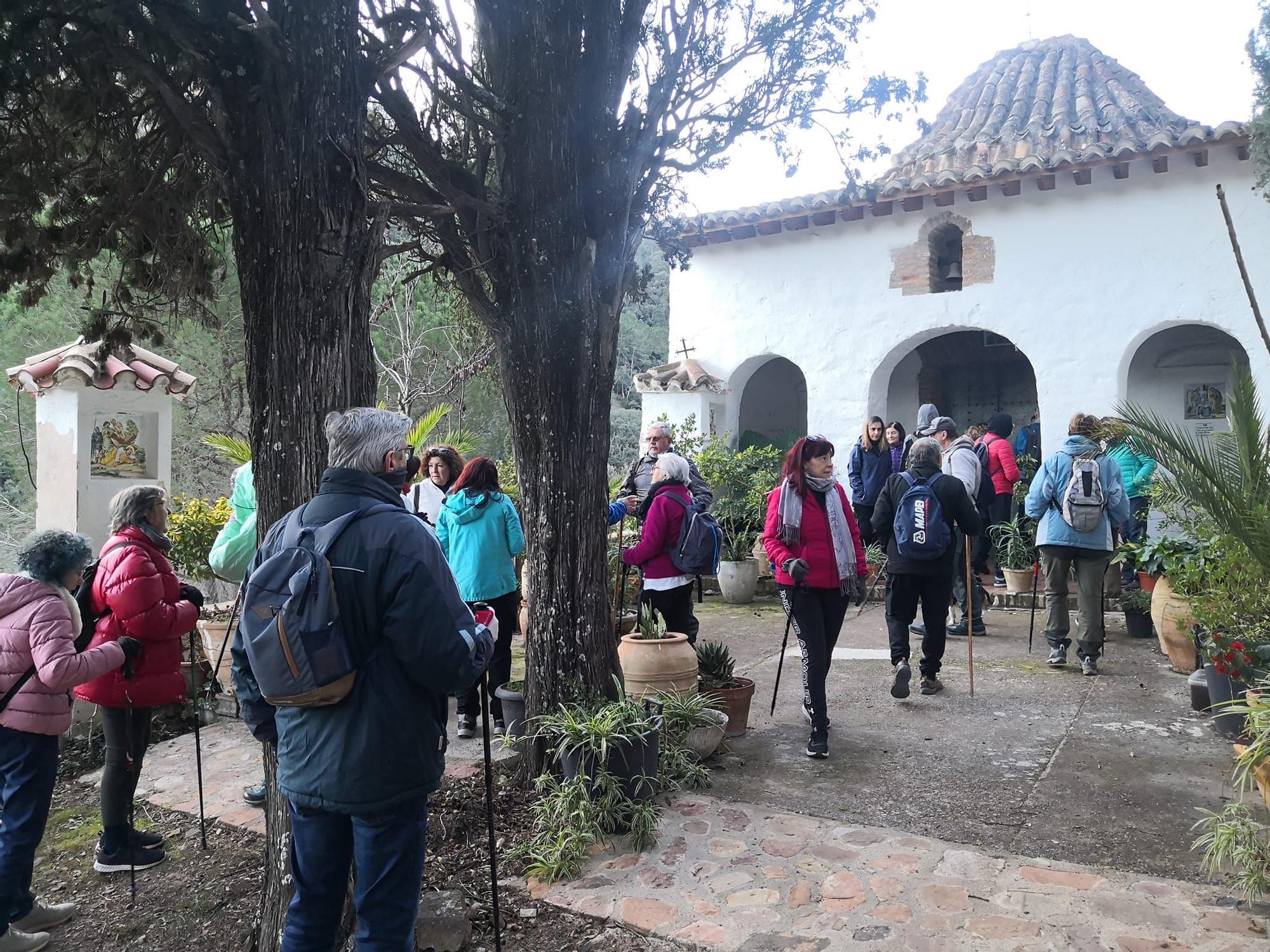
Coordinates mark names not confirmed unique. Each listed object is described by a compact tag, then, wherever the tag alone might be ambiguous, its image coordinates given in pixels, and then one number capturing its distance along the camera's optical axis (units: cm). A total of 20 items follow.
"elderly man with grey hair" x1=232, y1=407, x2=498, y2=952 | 243
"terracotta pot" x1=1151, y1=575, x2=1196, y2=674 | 650
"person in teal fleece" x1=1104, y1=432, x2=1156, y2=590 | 836
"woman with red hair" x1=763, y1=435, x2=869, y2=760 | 517
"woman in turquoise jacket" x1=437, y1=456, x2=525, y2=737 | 558
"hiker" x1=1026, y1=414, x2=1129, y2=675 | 664
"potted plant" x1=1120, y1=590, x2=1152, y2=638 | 794
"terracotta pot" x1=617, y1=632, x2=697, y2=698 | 506
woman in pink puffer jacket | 352
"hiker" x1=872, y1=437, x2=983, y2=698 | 595
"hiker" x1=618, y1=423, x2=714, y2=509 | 722
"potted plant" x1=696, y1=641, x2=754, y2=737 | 538
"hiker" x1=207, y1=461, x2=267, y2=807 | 505
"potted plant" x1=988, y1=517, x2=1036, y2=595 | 986
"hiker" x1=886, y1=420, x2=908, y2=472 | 958
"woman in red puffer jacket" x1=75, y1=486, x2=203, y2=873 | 405
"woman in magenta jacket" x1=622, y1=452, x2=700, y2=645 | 572
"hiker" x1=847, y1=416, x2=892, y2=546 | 953
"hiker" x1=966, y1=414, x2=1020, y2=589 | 947
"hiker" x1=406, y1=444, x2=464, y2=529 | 640
